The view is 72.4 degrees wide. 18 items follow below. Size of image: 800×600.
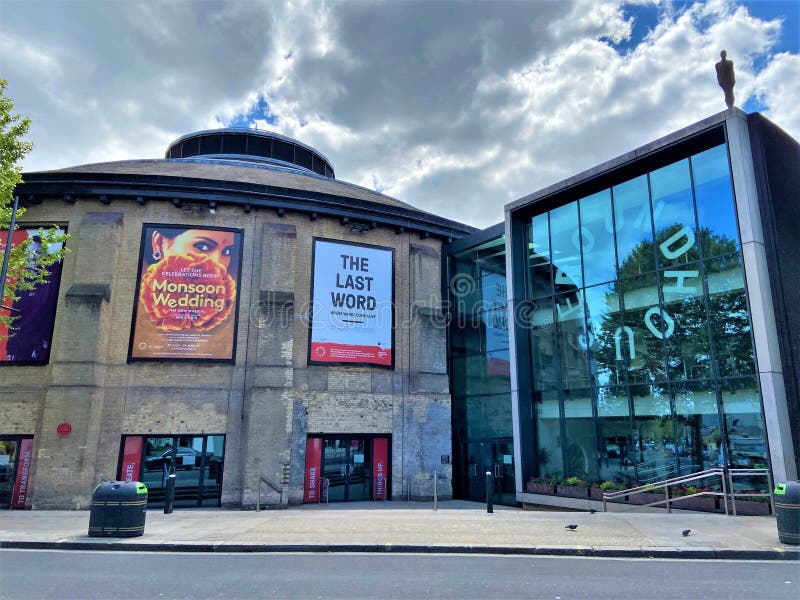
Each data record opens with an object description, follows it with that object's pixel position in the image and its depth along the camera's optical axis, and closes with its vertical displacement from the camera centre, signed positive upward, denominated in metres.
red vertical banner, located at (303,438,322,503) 18.31 -1.44
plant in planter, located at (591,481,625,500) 15.01 -1.66
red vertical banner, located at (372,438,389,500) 19.36 -1.47
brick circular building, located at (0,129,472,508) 16.94 +2.48
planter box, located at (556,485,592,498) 15.55 -1.84
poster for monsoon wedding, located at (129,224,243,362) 18.00 +4.28
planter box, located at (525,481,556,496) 16.59 -1.86
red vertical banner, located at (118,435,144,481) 17.02 -1.04
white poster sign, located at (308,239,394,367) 19.62 +4.34
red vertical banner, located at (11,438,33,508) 16.39 -1.46
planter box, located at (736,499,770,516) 12.03 -1.76
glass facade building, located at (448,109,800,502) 12.98 +3.01
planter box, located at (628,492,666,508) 14.09 -1.82
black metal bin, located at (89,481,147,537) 10.54 -1.65
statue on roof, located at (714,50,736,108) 14.31 +8.99
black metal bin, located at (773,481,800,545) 8.95 -1.38
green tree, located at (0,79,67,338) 14.84 +6.02
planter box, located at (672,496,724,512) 12.84 -1.81
